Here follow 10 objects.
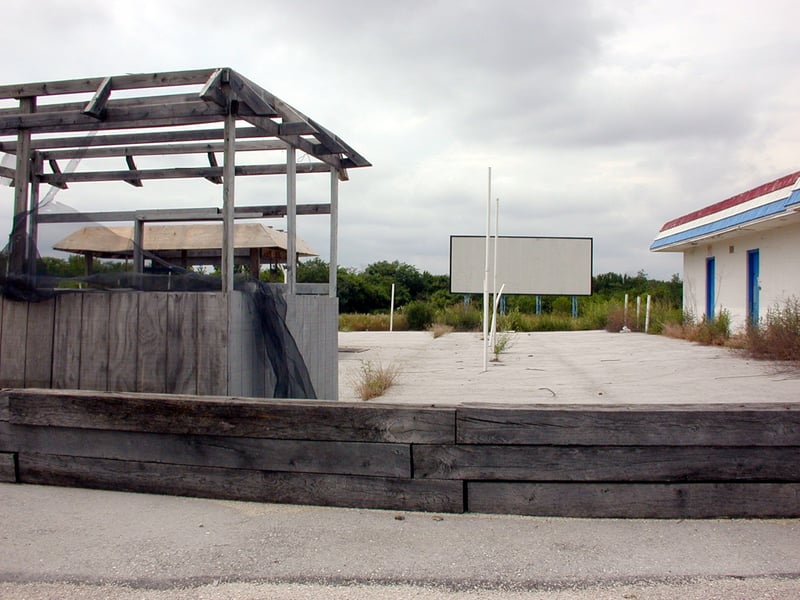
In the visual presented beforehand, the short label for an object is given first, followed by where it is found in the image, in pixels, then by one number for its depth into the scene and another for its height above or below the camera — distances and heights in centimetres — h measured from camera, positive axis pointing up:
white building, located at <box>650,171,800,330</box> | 1650 +192
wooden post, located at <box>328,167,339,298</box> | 827 +91
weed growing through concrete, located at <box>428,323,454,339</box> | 2755 -57
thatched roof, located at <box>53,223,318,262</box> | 1143 +120
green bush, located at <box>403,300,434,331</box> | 3422 -4
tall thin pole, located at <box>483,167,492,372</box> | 1337 +14
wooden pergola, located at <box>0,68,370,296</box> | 567 +163
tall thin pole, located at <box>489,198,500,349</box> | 1462 +184
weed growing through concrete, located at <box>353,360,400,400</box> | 988 -97
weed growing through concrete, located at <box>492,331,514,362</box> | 1592 -65
